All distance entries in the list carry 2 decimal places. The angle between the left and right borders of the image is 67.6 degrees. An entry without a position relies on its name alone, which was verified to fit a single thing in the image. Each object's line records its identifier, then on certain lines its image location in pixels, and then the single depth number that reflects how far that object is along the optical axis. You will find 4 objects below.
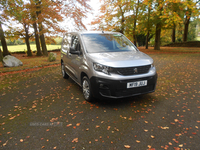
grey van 3.66
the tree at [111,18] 22.22
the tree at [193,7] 13.01
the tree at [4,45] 17.12
